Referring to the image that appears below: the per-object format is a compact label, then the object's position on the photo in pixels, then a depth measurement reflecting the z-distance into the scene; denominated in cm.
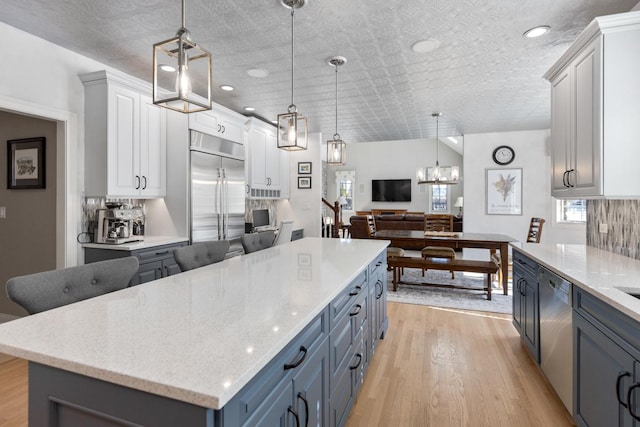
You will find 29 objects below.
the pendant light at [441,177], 607
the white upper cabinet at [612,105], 192
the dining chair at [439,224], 604
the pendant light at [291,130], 228
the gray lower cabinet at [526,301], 240
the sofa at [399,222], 834
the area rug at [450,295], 402
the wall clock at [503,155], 643
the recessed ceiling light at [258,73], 344
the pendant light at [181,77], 145
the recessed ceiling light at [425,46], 283
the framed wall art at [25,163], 322
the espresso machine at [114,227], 312
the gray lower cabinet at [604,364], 128
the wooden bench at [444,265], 421
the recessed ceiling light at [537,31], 261
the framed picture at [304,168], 619
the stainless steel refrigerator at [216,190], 384
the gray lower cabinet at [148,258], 306
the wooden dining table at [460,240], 433
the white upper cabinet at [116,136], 310
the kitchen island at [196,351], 74
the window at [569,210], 630
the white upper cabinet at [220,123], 393
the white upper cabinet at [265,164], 511
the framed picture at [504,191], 641
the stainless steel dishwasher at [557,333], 185
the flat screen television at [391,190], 1242
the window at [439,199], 1188
